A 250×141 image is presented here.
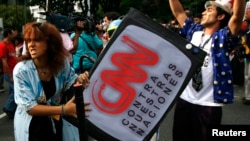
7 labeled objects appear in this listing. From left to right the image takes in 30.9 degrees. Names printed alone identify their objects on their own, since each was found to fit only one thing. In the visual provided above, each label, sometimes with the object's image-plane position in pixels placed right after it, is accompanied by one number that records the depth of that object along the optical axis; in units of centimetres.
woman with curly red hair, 270
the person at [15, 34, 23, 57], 915
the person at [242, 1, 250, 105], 817
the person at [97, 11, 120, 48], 732
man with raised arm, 313
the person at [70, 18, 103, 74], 628
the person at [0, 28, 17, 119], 834
